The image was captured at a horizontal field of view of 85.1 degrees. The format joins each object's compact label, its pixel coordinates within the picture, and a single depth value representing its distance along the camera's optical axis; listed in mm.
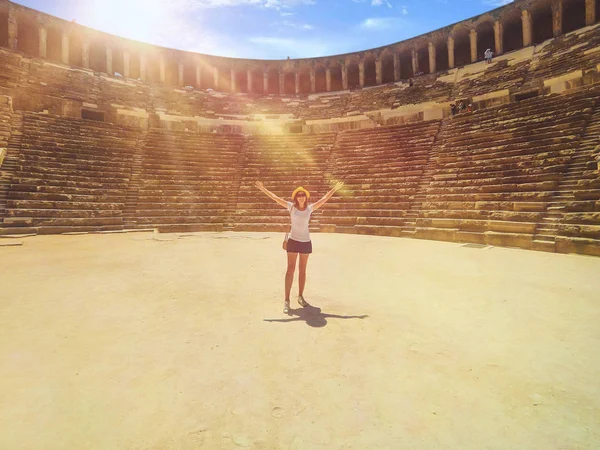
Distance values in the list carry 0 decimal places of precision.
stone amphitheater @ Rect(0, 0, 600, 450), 2016
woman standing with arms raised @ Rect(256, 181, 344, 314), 4062
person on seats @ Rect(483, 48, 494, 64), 20531
